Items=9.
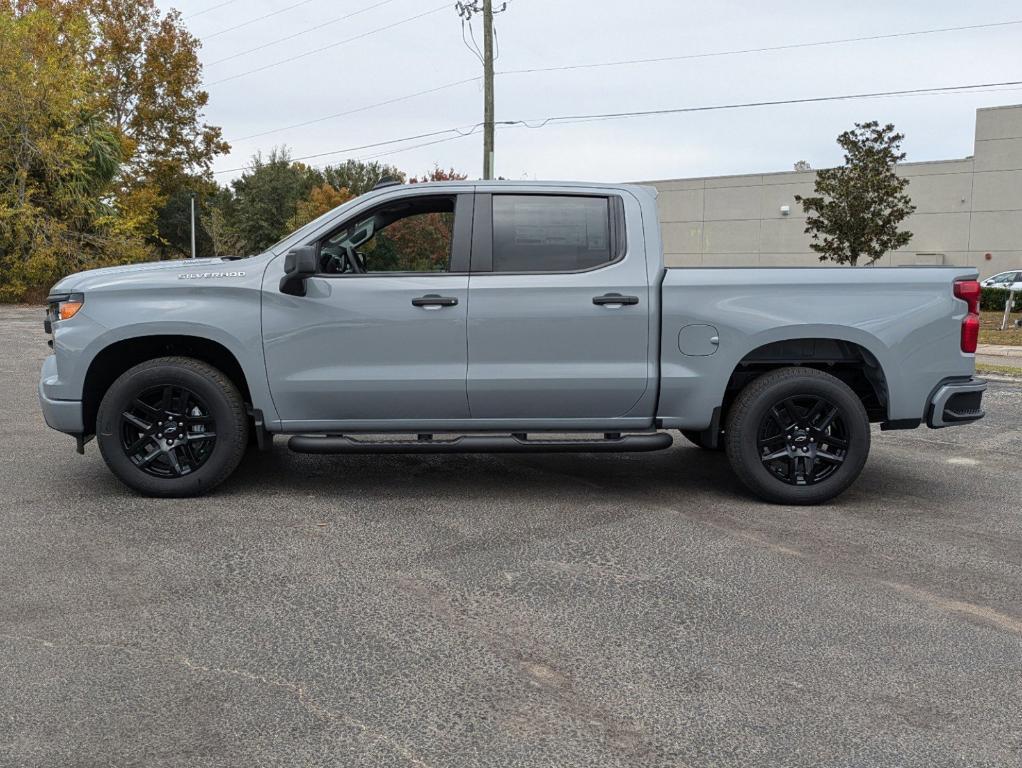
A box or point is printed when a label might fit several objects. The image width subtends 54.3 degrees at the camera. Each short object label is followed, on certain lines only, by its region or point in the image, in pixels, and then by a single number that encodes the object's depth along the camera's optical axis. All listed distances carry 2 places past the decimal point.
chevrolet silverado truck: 6.21
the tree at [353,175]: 76.31
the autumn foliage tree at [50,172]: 31.48
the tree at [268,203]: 68.88
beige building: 39.19
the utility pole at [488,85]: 29.16
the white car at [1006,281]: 34.91
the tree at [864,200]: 32.56
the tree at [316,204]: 62.08
